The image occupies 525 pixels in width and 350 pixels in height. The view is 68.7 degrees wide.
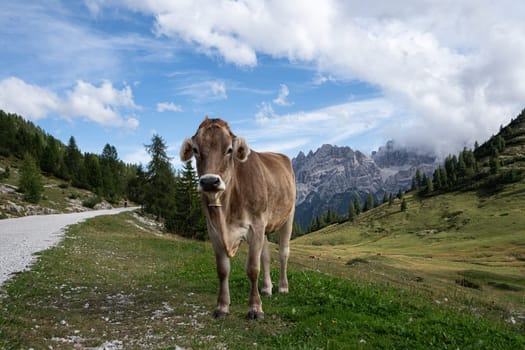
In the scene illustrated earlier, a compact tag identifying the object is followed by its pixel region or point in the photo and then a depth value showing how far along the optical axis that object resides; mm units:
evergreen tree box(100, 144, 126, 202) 123562
